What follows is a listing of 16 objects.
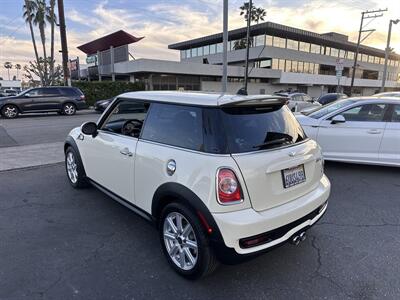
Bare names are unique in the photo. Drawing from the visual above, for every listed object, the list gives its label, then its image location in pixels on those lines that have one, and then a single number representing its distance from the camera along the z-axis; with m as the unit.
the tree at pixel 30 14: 32.84
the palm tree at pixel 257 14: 44.98
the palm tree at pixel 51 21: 31.56
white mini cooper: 2.32
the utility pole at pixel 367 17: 32.51
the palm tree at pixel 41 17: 33.31
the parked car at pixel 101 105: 18.53
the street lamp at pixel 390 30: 31.12
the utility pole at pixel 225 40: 11.87
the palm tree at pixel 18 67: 103.42
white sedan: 5.70
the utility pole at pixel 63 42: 19.60
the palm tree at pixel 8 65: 109.16
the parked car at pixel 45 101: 15.48
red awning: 34.62
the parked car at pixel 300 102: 17.83
